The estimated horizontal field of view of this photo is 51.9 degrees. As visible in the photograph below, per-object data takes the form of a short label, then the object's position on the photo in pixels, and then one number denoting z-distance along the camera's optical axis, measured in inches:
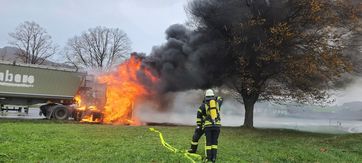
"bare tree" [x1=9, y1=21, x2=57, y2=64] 2578.7
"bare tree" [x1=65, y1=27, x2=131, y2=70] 2832.2
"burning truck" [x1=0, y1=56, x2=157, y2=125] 1031.0
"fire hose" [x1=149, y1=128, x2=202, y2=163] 422.3
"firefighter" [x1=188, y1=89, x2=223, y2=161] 416.8
